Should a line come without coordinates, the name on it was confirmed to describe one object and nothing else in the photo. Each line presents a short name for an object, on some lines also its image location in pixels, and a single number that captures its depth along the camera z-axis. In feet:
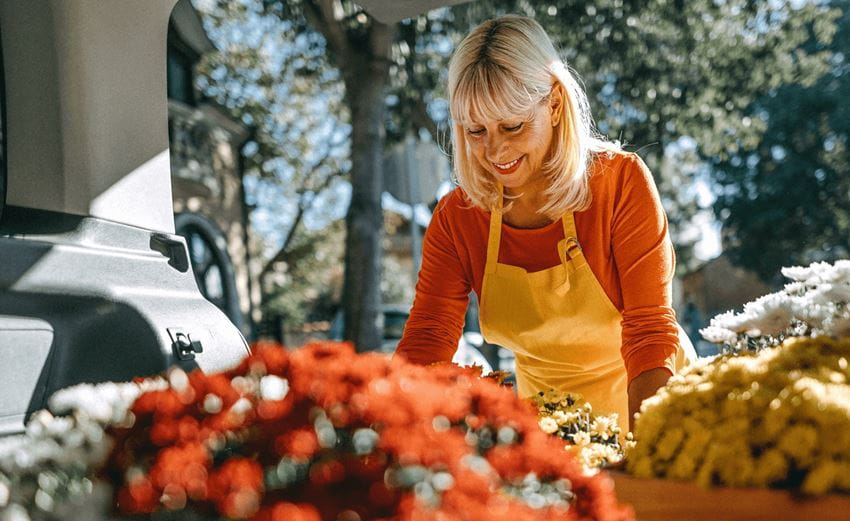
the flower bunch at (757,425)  3.36
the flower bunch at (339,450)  2.68
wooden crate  3.32
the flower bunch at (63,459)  2.82
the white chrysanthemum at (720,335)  5.31
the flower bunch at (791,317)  4.83
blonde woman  6.79
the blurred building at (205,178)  50.62
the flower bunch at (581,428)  4.68
